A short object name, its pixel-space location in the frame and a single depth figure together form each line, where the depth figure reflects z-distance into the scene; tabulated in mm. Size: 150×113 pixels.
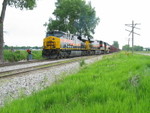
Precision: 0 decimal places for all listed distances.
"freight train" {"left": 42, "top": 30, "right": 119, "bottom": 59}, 20297
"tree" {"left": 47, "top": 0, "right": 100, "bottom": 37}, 40625
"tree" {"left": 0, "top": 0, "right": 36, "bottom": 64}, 17422
